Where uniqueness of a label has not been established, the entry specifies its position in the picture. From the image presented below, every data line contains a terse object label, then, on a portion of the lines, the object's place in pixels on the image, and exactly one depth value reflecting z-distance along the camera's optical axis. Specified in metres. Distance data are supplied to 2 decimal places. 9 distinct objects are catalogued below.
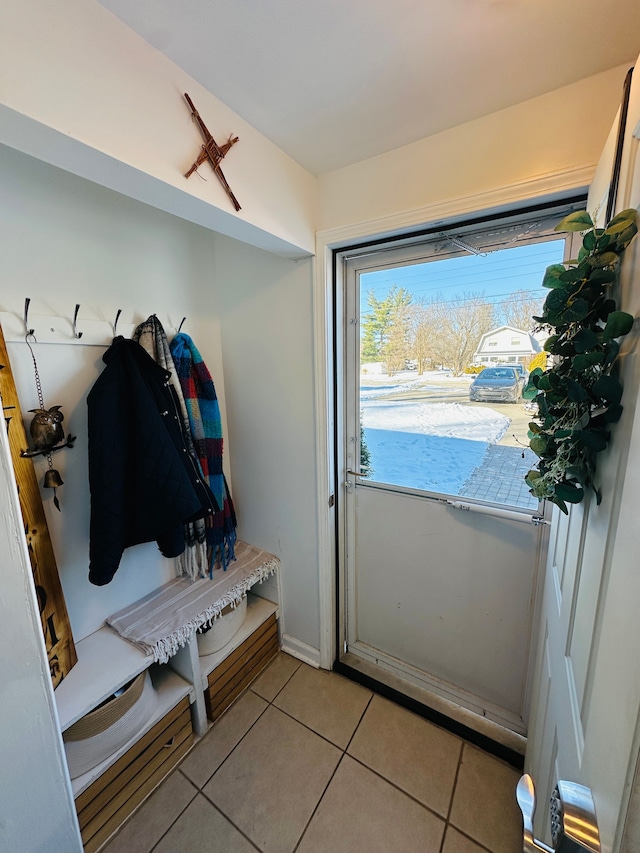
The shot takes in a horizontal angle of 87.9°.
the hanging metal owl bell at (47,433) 1.12
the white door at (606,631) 0.36
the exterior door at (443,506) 1.26
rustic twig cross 0.93
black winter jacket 1.19
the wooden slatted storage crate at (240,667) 1.50
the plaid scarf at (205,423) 1.50
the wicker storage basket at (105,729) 1.07
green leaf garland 0.54
